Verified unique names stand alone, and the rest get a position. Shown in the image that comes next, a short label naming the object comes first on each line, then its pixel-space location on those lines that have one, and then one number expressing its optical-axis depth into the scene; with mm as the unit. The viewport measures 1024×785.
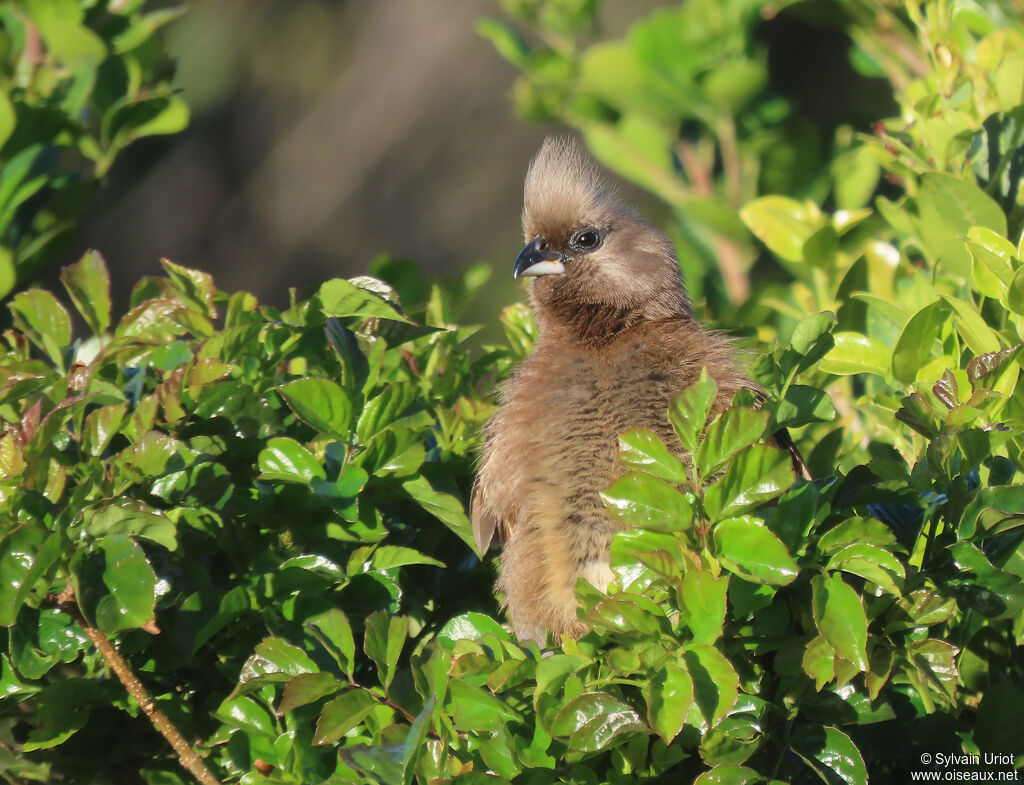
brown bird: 5095
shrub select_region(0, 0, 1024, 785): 4953
